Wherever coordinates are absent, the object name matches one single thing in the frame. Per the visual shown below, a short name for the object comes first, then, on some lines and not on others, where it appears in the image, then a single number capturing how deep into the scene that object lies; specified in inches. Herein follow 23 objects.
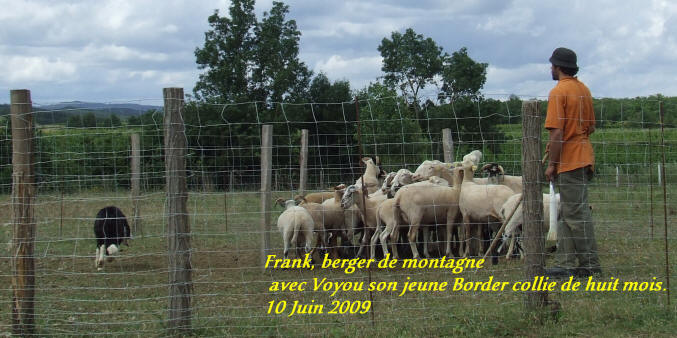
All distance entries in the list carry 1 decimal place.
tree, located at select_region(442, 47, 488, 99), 1626.5
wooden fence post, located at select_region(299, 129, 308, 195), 564.2
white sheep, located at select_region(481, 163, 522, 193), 486.0
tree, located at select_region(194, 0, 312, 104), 1451.8
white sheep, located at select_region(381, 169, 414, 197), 487.2
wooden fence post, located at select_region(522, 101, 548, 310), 257.4
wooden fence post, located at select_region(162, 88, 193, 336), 243.9
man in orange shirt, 300.5
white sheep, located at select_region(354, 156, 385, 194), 563.2
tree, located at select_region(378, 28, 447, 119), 1817.2
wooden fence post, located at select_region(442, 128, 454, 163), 548.8
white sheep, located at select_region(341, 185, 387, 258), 441.1
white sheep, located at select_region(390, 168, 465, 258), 435.2
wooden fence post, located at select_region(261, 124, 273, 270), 388.5
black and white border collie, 442.0
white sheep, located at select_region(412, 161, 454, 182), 502.6
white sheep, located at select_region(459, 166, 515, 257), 428.8
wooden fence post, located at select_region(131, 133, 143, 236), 575.8
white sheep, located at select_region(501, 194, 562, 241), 401.4
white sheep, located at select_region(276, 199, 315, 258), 418.3
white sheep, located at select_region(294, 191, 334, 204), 494.6
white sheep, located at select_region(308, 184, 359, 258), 444.1
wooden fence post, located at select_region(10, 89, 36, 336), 249.1
